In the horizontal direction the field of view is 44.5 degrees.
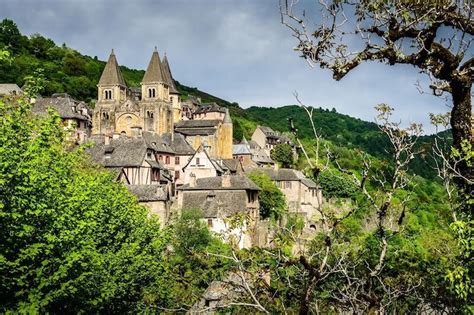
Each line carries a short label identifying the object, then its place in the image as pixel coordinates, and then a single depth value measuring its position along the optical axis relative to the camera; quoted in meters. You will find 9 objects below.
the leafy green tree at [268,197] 69.62
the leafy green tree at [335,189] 89.31
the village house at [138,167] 55.19
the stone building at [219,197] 57.44
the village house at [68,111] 76.44
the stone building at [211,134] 90.81
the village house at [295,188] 81.50
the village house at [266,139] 120.62
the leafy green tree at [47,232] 17.39
